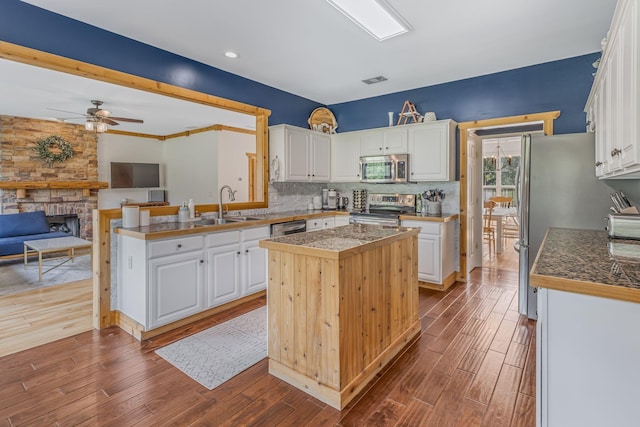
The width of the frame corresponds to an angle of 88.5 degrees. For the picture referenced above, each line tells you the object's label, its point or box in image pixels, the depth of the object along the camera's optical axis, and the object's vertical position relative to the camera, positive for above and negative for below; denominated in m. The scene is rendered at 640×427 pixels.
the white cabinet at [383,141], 4.64 +1.00
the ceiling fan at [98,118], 5.30 +1.54
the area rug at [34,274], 4.24 -0.93
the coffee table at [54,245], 4.51 -0.51
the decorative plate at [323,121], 5.38 +1.49
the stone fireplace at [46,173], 6.12 +0.73
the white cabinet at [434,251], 4.10 -0.53
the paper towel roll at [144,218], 3.13 -0.08
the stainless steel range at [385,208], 4.48 +0.02
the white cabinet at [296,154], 4.59 +0.82
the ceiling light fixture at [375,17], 2.54 +1.61
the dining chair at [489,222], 6.71 -0.26
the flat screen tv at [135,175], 7.59 +0.84
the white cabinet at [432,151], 4.30 +0.79
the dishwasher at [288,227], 3.96 -0.22
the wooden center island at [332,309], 1.94 -0.64
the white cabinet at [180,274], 2.80 -0.60
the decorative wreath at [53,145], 6.43 +1.22
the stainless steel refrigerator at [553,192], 2.85 +0.15
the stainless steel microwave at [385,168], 4.61 +0.60
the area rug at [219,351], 2.30 -1.12
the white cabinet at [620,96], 1.41 +0.59
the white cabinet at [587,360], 1.11 -0.54
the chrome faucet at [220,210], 3.91 +0.00
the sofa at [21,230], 5.22 -0.35
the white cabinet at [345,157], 5.14 +0.84
